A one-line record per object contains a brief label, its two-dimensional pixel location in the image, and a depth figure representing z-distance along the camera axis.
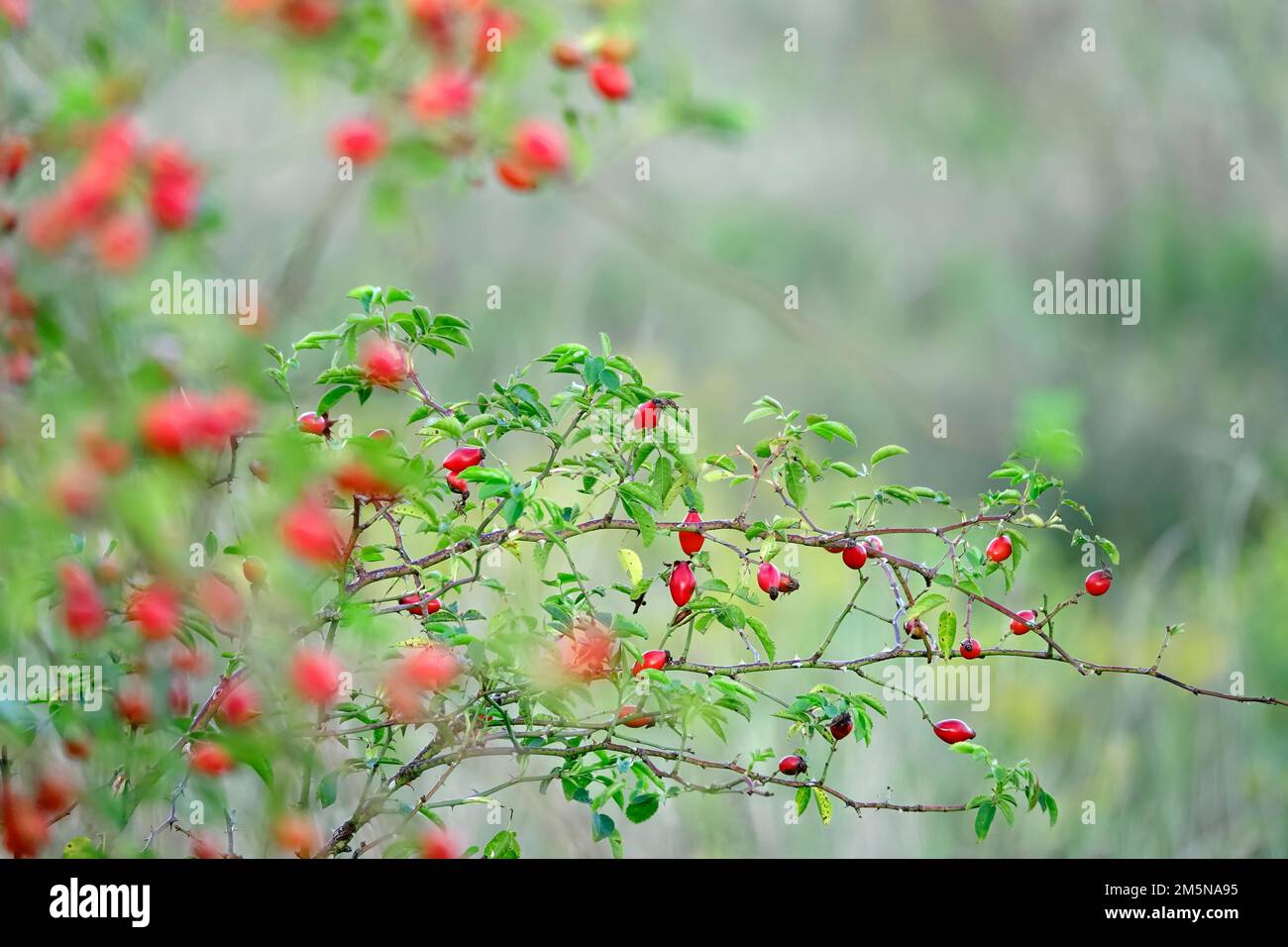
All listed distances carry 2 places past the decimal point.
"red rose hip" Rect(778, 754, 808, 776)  2.88
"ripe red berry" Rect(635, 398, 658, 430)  2.83
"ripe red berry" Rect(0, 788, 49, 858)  2.65
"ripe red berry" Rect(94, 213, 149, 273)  2.36
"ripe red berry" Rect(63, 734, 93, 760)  2.72
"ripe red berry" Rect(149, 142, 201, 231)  2.51
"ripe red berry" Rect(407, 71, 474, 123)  2.52
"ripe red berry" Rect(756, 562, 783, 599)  2.87
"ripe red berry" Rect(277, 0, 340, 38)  2.48
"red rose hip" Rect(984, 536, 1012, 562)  2.88
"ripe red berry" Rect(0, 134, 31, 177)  2.57
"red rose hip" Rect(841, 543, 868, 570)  2.86
